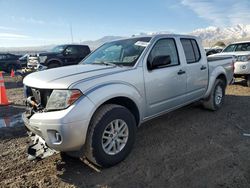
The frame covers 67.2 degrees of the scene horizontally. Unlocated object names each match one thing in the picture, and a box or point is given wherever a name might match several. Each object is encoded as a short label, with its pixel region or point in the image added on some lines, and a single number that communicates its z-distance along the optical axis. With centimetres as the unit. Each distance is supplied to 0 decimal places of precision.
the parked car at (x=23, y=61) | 1662
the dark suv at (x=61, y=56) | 1111
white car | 686
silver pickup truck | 229
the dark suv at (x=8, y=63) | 1554
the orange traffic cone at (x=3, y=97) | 596
